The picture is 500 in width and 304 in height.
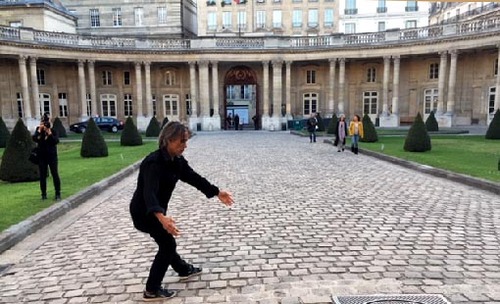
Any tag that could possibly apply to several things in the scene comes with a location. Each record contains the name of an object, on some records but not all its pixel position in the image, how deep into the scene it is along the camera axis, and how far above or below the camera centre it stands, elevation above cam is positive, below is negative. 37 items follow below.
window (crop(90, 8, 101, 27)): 48.74 +11.31
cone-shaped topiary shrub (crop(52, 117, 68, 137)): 27.36 -1.42
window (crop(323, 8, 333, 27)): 53.16 +11.74
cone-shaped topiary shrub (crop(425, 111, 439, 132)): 29.08 -1.70
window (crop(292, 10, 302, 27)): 53.28 +11.84
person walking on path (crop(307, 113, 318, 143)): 22.86 -1.32
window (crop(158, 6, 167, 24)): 48.54 +11.34
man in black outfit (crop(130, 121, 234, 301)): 3.52 -0.83
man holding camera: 8.16 -0.89
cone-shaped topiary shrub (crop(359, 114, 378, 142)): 22.25 -1.63
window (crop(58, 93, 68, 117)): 42.06 +0.37
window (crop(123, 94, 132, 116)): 43.81 +0.36
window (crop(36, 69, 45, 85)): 40.53 +3.45
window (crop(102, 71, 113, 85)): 43.47 +3.32
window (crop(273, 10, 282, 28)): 53.47 +11.83
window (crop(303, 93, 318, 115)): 44.56 +0.19
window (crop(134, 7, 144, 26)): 48.47 +11.49
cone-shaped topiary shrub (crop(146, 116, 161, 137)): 29.47 -1.70
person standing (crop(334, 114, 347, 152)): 17.94 -1.39
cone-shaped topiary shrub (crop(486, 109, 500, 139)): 22.70 -1.69
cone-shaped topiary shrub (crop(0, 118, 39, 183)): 10.66 -1.31
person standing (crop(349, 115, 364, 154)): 17.14 -1.20
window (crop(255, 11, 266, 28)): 53.88 +11.93
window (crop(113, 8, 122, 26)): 48.47 +11.38
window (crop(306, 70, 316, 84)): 44.53 +3.18
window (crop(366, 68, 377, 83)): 43.09 +3.18
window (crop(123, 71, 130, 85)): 43.65 +3.29
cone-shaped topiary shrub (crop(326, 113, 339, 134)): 27.58 -1.56
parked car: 37.69 -1.68
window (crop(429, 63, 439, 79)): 40.38 +3.20
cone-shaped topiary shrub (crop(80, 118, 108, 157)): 16.69 -1.53
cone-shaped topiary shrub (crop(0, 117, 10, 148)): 21.75 -1.39
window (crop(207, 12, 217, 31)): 54.75 +11.99
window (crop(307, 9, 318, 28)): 53.12 +11.77
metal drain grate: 3.67 -1.90
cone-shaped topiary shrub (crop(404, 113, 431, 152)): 16.86 -1.60
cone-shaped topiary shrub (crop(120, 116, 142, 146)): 22.17 -1.60
